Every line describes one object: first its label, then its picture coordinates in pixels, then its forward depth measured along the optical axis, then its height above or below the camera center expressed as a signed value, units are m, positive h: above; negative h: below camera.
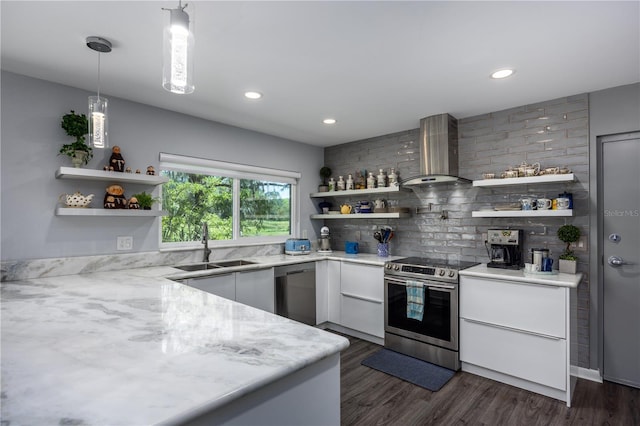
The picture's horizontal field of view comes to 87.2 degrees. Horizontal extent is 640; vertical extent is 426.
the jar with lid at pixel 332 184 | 4.55 +0.48
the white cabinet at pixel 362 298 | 3.50 -0.84
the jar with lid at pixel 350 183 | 4.37 +0.48
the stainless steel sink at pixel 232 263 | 3.51 -0.46
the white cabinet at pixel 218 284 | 2.79 -0.56
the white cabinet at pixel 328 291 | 3.88 -0.84
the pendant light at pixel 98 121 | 2.08 +0.62
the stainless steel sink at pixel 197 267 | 3.15 -0.46
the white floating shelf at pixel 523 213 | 2.67 +0.06
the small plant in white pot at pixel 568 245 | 2.68 -0.23
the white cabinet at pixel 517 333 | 2.43 -0.88
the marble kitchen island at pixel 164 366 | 0.79 -0.43
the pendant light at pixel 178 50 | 1.27 +0.66
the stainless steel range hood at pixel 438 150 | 3.34 +0.71
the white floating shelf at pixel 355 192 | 3.83 +0.34
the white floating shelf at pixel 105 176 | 2.48 +0.34
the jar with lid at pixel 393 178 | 3.98 +0.50
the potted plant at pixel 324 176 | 4.65 +0.62
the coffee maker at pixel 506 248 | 2.96 -0.25
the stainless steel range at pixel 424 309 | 2.94 -0.83
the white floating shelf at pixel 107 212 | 2.52 +0.06
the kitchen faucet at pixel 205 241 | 3.37 -0.22
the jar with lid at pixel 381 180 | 4.08 +0.49
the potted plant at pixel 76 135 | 2.56 +0.65
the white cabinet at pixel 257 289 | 3.12 -0.67
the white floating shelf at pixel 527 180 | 2.66 +0.34
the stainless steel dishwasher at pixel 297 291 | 3.49 -0.78
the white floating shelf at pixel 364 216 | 3.80 +0.05
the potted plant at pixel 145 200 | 2.88 +0.17
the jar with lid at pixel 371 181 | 4.16 +0.48
